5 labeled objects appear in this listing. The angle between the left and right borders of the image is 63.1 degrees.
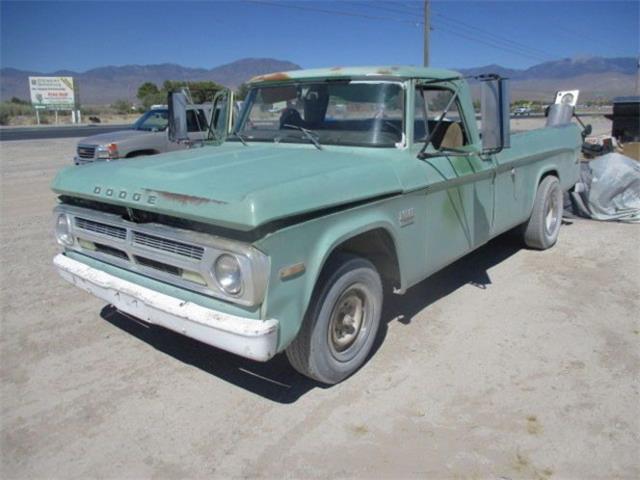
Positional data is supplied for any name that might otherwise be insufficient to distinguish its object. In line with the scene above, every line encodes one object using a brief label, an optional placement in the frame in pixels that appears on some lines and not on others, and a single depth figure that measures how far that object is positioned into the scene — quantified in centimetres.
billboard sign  5856
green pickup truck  262
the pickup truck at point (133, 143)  1017
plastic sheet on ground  768
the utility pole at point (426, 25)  3017
